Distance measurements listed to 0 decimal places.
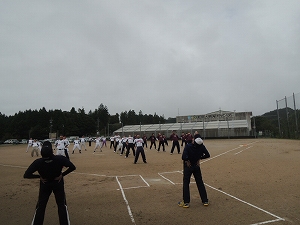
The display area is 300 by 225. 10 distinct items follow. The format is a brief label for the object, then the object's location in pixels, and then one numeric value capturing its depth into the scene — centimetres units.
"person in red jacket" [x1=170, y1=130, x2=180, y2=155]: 2152
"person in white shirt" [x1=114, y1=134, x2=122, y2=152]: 2582
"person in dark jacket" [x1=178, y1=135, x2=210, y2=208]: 610
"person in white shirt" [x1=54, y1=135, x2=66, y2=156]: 1625
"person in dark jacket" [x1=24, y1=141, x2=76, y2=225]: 446
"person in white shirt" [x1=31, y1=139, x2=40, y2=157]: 2243
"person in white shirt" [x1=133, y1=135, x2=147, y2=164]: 1512
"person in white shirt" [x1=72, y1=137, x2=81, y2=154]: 2483
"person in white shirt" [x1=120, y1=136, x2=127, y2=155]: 2185
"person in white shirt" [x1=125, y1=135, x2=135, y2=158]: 1883
